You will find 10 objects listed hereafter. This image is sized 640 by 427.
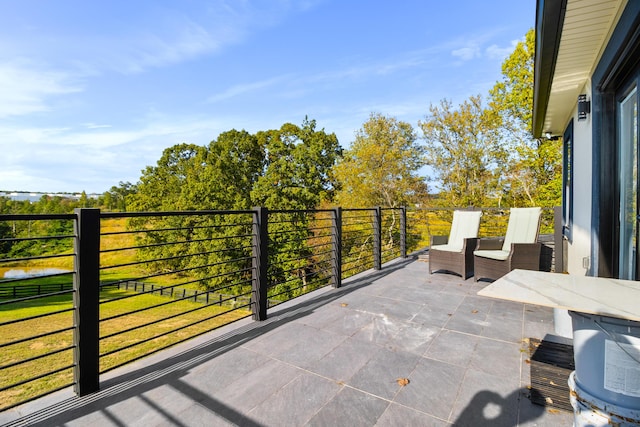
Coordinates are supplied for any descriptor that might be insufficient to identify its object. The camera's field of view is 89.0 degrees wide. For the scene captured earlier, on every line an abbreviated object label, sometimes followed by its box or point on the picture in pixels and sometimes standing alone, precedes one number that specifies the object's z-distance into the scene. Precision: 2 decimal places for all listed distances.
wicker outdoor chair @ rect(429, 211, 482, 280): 5.29
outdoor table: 1.26
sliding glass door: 2.48
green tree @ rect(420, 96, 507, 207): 14.07
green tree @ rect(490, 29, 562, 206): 12.07
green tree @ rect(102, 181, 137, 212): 34.47
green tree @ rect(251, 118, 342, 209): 19.30
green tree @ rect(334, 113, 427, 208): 15.94
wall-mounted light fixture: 3.70
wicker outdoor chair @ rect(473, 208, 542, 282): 4.77
